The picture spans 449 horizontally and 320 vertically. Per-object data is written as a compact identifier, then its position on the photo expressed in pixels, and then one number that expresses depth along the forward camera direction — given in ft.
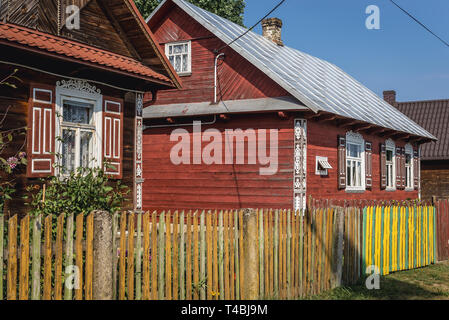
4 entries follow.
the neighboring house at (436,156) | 90.38
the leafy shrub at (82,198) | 23.99
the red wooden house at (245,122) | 50.83
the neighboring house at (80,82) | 29.63
